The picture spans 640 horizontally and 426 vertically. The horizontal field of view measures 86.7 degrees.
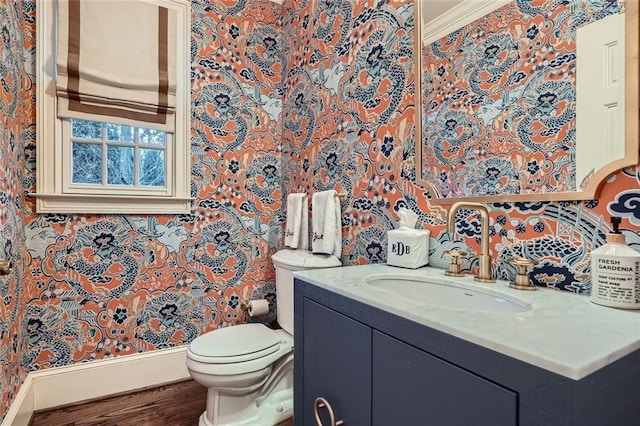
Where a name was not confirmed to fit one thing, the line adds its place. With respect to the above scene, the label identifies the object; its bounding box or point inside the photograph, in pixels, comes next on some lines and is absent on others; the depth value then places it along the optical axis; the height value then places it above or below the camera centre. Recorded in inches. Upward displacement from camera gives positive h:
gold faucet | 41.1 -4.4
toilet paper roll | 84.7 -24.1
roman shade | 68.9 +32.2
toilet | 55.4 -25.8
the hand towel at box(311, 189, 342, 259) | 68.2 -2.7
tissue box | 50.7 -5.3
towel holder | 69.1 +3.5
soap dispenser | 29.0 -5.4
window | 68.1 +13.0
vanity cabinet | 19.7 -12.3
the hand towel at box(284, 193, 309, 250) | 77.5 -2.4
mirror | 33.6 +13.7
